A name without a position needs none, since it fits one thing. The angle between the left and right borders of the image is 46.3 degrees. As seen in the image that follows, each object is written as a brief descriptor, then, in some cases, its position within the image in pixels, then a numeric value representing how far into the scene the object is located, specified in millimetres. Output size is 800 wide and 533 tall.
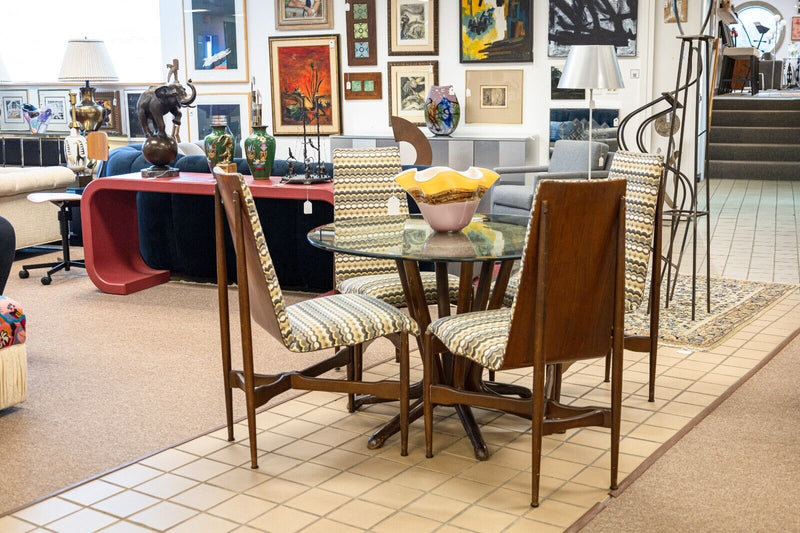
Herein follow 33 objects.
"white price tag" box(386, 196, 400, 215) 4375
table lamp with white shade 8359
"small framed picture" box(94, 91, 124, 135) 10805
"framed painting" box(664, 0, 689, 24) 8309
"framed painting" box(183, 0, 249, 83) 10195
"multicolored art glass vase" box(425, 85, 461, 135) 8914
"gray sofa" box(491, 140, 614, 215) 7223
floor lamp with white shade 5695
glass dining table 3281
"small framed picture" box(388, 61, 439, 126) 9359
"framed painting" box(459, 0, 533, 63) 8852
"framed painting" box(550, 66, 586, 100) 8742
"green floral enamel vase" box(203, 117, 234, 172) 5879
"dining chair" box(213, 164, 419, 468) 3168
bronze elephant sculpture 6227
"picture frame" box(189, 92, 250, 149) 10305
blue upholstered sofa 5992
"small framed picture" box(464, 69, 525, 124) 9000
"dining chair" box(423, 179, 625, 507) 2840
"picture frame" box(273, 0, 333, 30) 9742
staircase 12702
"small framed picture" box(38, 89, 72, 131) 11242
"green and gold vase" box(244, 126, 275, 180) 5793
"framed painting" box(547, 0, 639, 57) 8461
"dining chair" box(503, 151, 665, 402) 3836
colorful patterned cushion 3818
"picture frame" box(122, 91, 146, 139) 10727
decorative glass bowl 3590
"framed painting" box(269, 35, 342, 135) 9836
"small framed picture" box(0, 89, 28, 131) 11562
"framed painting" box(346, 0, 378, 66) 9539
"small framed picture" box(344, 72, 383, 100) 9633
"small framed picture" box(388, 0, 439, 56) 9234
